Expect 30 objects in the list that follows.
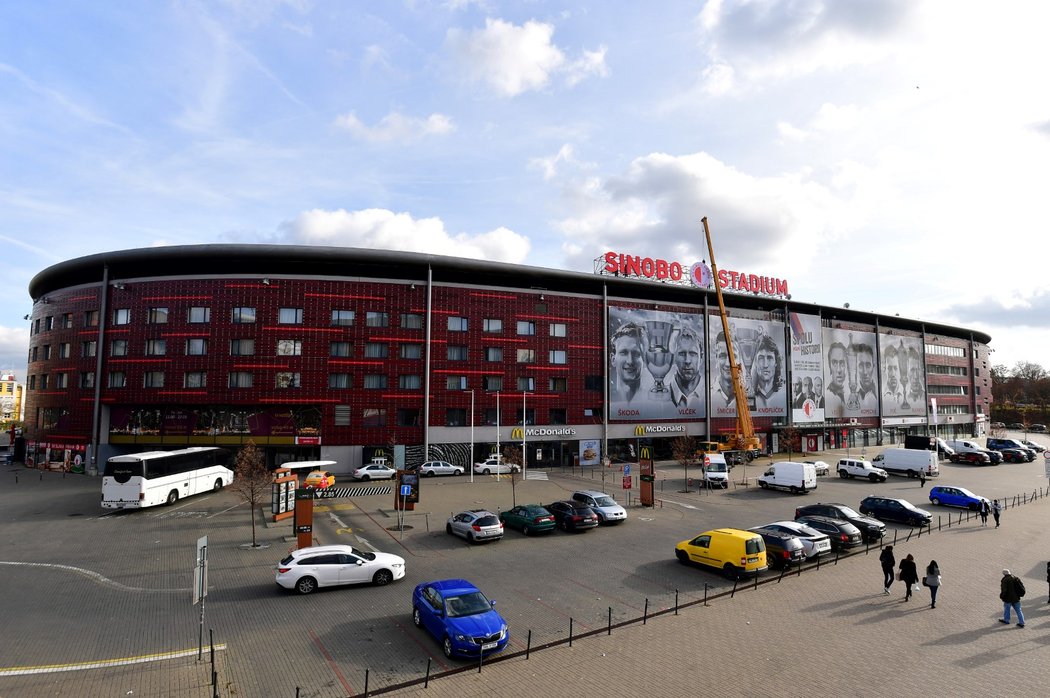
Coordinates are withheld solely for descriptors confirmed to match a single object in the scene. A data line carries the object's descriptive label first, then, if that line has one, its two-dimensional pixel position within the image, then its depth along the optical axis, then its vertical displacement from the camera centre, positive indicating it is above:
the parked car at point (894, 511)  31.25 -6.75
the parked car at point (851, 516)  27.58 -6.38
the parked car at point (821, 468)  55.69 -7.35
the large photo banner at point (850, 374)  80.50 +2.86
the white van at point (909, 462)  50.75 -6.39
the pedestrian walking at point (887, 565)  19.64 -6.00
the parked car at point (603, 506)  31.11 -6.36
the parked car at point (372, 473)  49.84 -6.93
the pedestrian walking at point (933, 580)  18.34 -6.09
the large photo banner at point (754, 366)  70.44 +3.62
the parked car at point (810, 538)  23.94 -6.25
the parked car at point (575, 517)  29.00 -6.38
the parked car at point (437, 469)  53.16 -7.05
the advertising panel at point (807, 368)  75.44 +3.52
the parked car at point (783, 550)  22.75 -6.38
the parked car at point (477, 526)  26.73 -6.34
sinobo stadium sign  64.62 +14.63
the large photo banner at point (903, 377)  87.88 +2.76
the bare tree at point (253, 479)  29.97 -4.87
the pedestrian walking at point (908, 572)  18.88 -6.01
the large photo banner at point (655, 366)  64.38 +3.39
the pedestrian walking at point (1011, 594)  16.66 -5.96
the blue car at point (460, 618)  14.34 -6.01
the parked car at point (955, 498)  36.06 -6.81
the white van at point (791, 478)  43.53 -6.62
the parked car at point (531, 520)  28.49 -6.41
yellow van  21.30 -6.18
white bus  34.00 -5.30
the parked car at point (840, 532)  25.66 -6.37
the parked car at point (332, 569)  19.59 -6.18
